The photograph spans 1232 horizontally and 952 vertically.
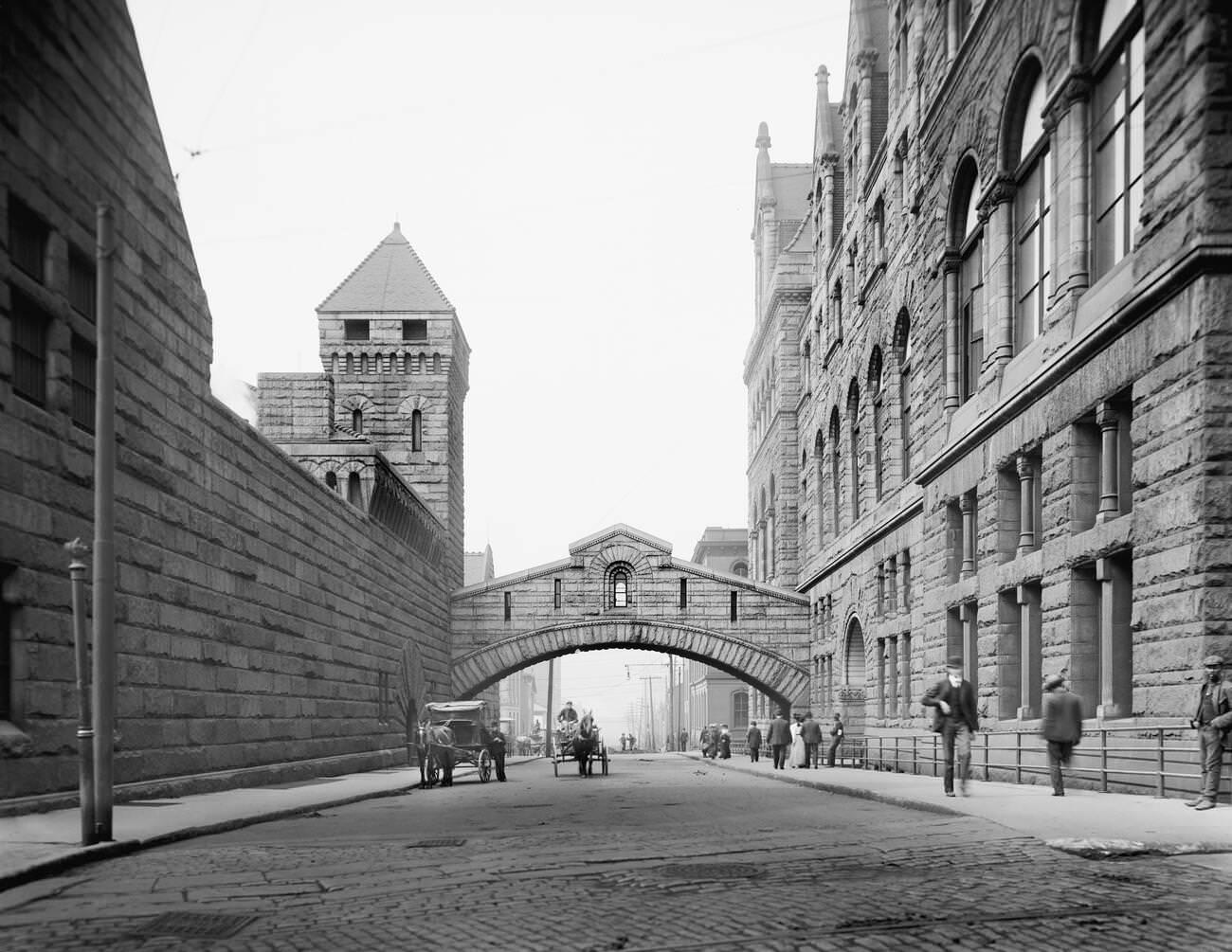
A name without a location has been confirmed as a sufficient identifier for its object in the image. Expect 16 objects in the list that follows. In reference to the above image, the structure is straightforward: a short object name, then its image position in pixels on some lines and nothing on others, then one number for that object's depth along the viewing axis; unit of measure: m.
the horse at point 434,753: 26.14
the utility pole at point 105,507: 12.75
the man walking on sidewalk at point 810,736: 37.12
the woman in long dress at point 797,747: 42.01
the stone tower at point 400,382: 55.56
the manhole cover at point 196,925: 7.88
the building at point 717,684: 88.94
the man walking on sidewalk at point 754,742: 47.03
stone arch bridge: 52.00
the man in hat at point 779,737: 37.97
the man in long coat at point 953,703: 18.23
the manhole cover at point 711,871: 9.96
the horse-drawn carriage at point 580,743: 31.70
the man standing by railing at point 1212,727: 14.39
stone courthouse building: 16.27
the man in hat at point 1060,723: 17.69
